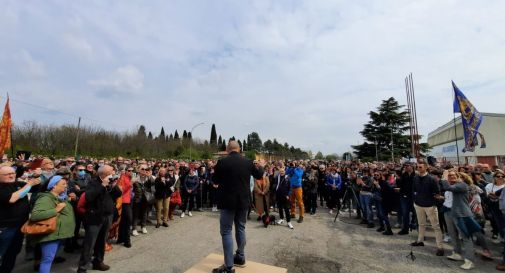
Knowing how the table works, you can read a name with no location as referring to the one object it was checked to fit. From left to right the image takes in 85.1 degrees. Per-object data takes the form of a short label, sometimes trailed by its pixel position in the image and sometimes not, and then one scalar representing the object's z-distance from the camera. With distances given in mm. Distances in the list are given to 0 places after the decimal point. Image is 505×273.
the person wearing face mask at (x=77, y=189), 6170
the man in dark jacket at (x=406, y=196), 8109
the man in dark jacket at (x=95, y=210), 4715
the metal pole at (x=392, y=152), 36031
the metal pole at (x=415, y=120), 19819
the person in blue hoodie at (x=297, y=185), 9750
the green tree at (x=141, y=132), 47425
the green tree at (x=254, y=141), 94875
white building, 31359
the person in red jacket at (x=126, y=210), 6598
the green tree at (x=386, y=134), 38562
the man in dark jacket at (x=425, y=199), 6457
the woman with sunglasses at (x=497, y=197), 6188
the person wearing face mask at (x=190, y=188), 10664
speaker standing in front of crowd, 3898
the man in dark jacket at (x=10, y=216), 4008
